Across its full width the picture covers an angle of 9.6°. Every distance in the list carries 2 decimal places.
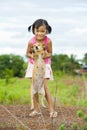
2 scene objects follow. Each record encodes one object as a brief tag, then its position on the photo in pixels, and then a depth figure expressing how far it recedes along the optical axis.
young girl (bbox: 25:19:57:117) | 5.96
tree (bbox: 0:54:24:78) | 23.41
